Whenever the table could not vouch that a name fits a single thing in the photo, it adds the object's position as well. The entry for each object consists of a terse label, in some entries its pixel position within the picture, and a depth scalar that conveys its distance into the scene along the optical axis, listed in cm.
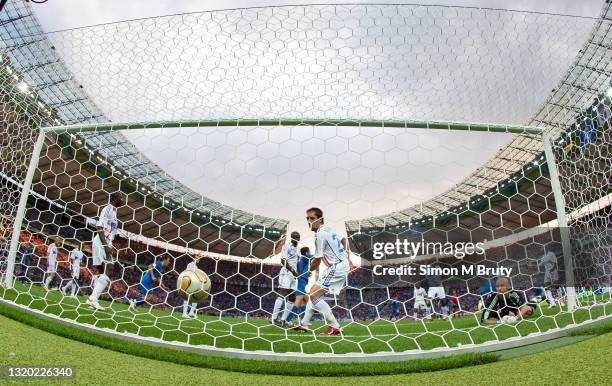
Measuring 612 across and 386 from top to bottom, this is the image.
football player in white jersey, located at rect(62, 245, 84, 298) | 949
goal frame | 400
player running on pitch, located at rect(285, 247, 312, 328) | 486
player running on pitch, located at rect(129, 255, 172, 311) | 744
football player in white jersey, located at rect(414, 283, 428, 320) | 1040
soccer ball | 507
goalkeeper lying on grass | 473
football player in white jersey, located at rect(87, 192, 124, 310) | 496
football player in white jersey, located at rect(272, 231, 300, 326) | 562
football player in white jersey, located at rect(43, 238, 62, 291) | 917
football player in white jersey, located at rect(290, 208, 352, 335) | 415
